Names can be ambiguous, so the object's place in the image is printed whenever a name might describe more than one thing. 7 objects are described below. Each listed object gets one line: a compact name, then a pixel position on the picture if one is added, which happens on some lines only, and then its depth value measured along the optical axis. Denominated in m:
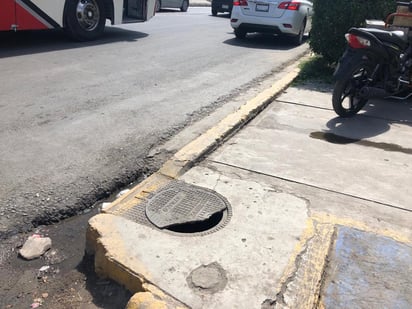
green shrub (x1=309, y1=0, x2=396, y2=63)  7.77
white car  11.13
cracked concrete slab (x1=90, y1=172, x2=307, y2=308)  2.38
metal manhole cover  3.11
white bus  7.98
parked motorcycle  5.42
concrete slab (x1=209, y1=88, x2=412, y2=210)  3.83
